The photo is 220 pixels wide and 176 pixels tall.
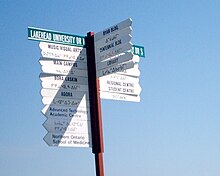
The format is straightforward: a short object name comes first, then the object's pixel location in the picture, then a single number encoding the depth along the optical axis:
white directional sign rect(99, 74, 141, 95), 7.82
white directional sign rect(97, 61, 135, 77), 7.55
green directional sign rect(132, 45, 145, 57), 8.43
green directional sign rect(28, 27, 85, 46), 7.54
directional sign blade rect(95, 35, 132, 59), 7.45
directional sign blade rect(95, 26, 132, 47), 7.46
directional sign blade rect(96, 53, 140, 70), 7.43
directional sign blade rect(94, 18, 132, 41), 7.47
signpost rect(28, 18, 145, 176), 7.38
